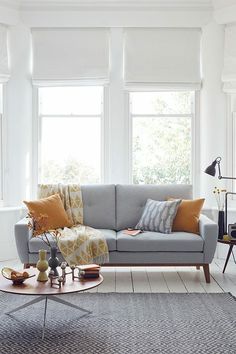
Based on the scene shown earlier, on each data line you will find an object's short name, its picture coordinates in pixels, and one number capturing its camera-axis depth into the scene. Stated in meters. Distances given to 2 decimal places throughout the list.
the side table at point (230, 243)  5.29
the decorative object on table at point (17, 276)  3.67
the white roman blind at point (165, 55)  6.34
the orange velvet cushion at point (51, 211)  5.22
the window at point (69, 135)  6.51
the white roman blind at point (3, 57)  6.12
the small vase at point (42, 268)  3.75
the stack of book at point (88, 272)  3.82
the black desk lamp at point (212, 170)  5.66
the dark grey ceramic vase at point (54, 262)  3.86
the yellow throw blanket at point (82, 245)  4.88
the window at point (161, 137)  6.50
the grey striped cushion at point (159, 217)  5.25
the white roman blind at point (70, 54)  6.34
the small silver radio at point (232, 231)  5.33
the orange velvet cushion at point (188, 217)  5.31
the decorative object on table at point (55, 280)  3.64
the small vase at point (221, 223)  5.53
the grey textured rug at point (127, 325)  3.29
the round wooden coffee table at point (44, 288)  3.47
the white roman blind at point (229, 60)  6.12
